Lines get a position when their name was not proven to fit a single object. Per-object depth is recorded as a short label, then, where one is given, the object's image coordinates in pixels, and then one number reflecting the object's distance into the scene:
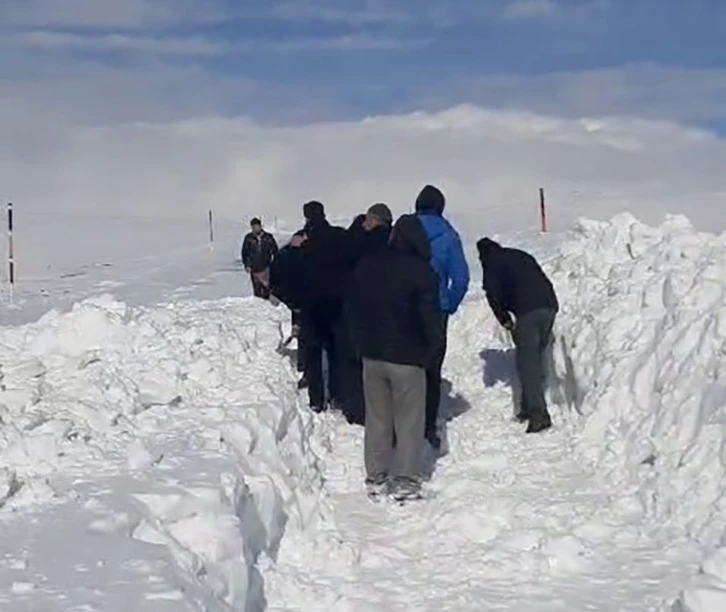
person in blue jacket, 9.79
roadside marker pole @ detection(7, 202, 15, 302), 27.44
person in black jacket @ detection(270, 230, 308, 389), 11.01
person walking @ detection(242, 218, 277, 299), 17.83
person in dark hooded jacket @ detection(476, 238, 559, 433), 10.65
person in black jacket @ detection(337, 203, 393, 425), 10.38
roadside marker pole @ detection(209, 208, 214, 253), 34.53
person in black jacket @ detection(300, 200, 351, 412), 10.93
